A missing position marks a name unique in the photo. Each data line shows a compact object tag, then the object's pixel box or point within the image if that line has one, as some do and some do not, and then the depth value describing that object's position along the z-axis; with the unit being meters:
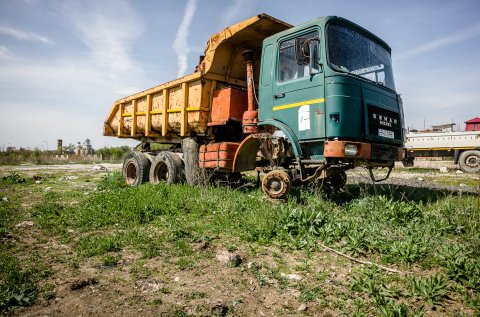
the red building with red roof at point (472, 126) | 19.06
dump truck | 4.29
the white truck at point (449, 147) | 12.98
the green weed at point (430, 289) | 2.03
